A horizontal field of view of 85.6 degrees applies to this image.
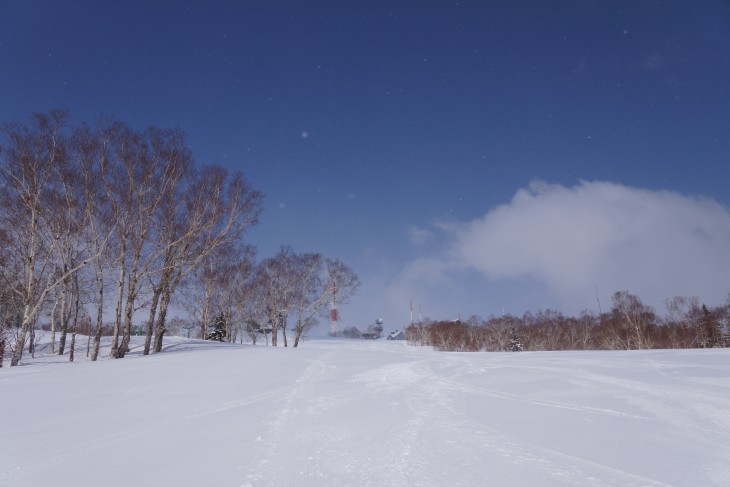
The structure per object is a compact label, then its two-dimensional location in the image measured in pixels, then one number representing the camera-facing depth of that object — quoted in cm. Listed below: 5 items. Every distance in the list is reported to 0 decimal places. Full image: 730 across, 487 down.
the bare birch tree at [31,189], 1731
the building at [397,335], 9425
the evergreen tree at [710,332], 4452
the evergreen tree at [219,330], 4284
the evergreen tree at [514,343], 4925
